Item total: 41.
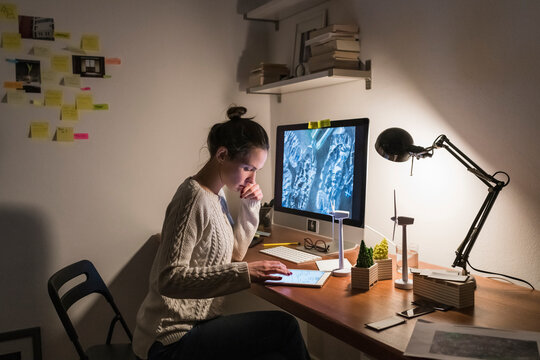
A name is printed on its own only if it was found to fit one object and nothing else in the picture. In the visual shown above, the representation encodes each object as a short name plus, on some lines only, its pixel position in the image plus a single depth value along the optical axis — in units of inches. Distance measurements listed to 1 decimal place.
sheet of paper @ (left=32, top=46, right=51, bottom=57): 92.0
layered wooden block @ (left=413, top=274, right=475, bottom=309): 55.8
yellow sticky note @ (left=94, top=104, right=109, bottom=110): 97.4
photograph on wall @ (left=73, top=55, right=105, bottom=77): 95.5
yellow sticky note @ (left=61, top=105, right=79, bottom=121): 94.7
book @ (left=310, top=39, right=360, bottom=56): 84.4
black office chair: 64.7
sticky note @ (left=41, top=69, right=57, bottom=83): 92.9
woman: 58.1
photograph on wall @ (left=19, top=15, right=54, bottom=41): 91.0
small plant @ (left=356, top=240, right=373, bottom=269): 64.2
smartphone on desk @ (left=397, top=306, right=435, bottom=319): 53.9
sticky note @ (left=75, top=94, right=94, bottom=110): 95.9
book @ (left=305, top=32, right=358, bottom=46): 84.7
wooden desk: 49.4
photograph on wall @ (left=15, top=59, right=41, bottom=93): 91.0
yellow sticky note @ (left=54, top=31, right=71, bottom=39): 93.6
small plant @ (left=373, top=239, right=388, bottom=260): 68.9
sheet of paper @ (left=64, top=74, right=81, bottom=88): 94.7
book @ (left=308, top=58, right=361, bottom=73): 84.6
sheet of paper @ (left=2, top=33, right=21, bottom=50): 89.9
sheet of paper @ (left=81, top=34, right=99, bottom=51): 95.7
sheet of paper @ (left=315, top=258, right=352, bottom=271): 73.0
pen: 88.9
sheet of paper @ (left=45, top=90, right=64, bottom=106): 93.2
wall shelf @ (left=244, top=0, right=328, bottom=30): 99.7
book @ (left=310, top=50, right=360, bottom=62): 84.6
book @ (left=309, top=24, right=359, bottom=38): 84.7
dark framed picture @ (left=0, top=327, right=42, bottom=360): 93.0
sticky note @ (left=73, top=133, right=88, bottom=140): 96.0
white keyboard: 77.9
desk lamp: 61.4
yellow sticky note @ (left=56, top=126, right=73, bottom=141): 94.5
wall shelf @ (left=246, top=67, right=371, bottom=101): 84.5
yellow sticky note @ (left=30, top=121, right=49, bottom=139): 92.4
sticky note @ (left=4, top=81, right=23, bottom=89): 90.1
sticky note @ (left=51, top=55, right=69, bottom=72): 93.7
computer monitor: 76.0
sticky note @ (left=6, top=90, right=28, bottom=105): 90.4
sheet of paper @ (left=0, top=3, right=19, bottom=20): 89.4
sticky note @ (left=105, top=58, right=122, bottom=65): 98.0
